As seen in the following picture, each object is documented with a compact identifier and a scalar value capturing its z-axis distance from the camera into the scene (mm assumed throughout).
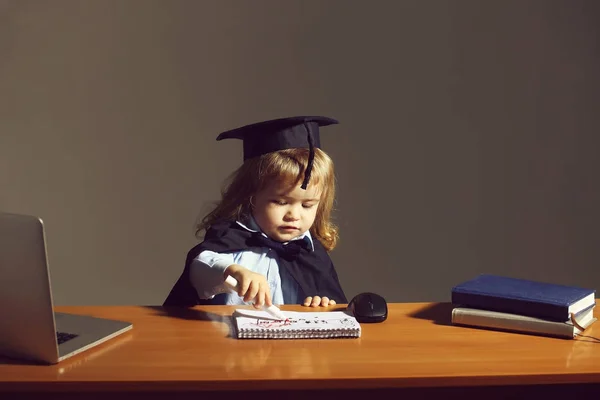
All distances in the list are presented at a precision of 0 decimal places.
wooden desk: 2232
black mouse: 2567
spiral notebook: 2454
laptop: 2228
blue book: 2484
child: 2930
